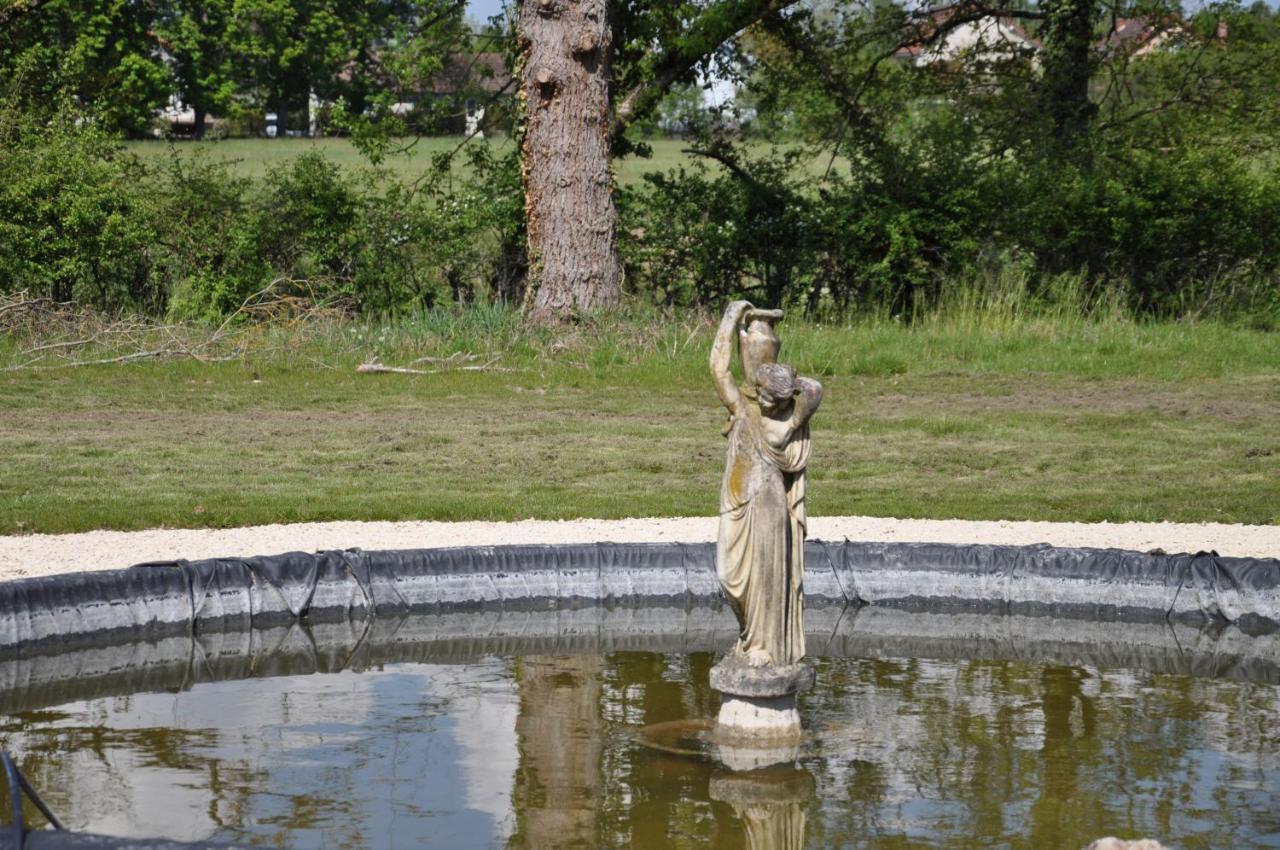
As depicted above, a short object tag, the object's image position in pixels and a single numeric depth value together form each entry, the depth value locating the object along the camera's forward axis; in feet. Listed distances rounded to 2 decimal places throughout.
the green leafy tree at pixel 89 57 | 79.00
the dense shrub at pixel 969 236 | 68.33
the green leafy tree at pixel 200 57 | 196.03
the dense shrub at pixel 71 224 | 63.31
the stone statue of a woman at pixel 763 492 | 20.27
